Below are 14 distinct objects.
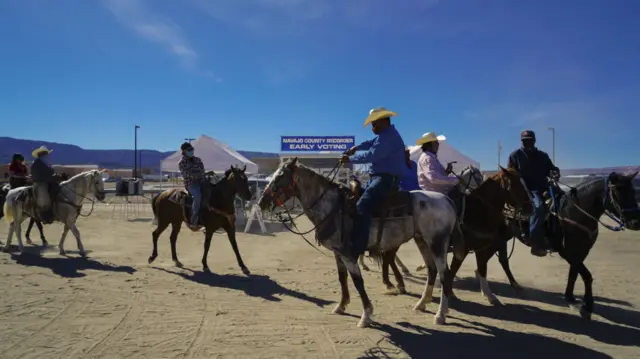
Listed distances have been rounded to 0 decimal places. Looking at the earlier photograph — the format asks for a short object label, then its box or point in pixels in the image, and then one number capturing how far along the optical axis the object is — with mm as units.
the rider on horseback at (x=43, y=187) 10398
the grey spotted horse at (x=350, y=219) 5441
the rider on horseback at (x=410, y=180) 7875
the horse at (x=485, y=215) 6391
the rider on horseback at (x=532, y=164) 6699
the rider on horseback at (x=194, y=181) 9172
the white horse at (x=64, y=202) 10500
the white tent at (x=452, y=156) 21891
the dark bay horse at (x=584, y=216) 5504
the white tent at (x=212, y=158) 19848
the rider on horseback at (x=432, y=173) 6730
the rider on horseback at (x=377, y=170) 5281
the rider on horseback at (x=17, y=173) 12375
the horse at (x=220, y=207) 9086
